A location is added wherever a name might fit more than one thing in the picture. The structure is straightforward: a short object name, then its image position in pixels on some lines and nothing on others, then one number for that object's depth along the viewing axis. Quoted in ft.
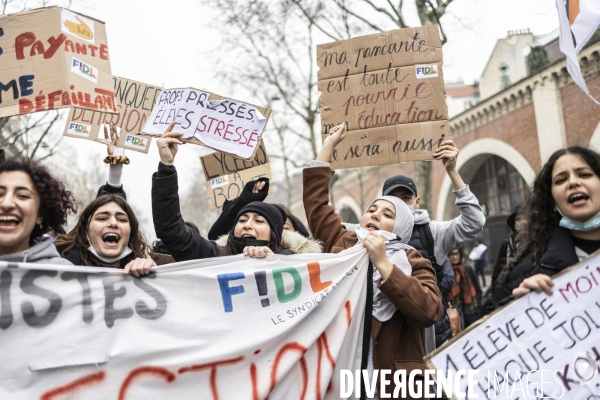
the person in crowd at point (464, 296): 23.29
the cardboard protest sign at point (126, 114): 17.08
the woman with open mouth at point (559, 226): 7.75
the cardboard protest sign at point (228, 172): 17.80
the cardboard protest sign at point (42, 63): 11.42
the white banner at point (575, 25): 9.33
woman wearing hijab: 8.33
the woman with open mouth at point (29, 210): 7.82
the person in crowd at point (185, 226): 10.22
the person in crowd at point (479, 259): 45.57
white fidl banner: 7.70
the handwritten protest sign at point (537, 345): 7.34
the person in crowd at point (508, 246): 13.61
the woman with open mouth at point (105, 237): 9.39
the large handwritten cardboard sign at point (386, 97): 12.59
